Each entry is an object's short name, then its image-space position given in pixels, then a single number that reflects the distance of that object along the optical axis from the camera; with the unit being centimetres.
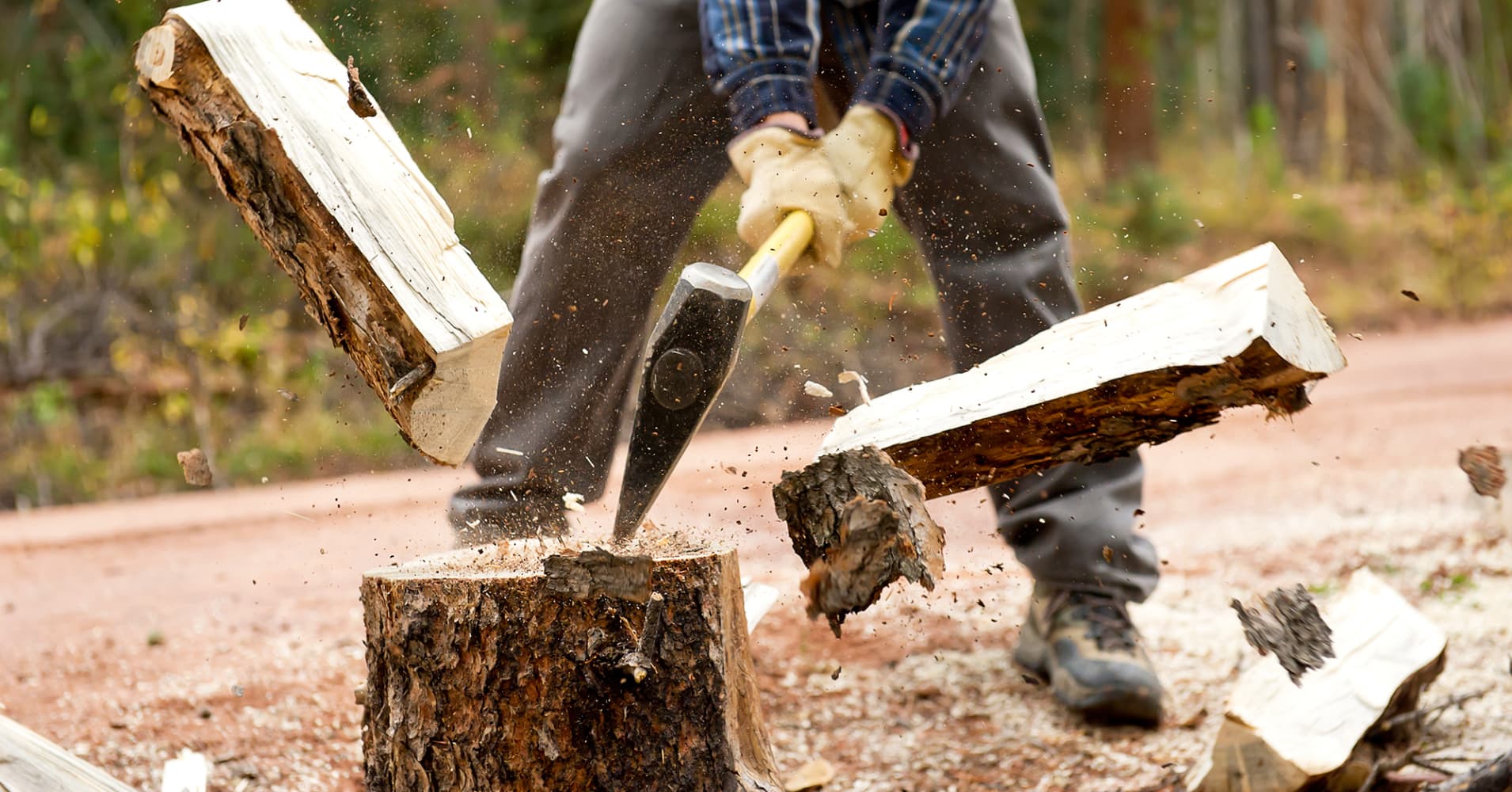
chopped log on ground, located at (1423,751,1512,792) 424
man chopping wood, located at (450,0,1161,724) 461
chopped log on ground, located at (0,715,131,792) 423
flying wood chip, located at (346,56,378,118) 433
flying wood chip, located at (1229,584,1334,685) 429
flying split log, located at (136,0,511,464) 430
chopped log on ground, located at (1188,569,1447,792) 436
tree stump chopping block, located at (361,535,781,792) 427
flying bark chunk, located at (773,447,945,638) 422
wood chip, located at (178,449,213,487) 440
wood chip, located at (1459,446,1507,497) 434
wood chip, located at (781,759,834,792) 447
